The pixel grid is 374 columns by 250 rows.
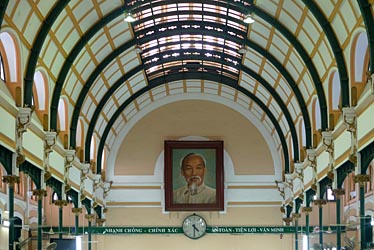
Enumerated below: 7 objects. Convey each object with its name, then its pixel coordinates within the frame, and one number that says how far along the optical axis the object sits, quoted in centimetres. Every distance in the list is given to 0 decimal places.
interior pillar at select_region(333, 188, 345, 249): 4141
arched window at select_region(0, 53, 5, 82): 3596
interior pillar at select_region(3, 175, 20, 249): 3372
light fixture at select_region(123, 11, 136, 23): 4083
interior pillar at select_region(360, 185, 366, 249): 3538
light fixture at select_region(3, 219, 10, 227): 3362
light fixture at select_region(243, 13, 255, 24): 4091
